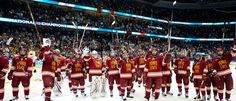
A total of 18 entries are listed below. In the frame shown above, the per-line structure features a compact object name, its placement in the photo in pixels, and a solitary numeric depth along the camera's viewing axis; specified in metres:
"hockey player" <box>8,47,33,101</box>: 6.21
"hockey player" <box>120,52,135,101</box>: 6.83
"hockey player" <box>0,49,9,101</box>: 5.84
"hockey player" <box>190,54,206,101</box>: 6.68
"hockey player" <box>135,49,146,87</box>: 8.70
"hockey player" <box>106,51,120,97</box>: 7.35
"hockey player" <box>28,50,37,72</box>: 6.45
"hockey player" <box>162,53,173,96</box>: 7.37
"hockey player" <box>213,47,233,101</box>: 6.05
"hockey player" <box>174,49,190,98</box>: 7.20
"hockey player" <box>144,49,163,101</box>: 6.14
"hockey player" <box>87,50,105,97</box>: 6.92
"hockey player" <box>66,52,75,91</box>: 7.43
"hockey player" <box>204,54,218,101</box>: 6.37
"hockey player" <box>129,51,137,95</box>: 7.65
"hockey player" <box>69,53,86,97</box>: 7.18
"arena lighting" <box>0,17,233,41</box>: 18.56
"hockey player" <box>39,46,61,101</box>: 5.64
